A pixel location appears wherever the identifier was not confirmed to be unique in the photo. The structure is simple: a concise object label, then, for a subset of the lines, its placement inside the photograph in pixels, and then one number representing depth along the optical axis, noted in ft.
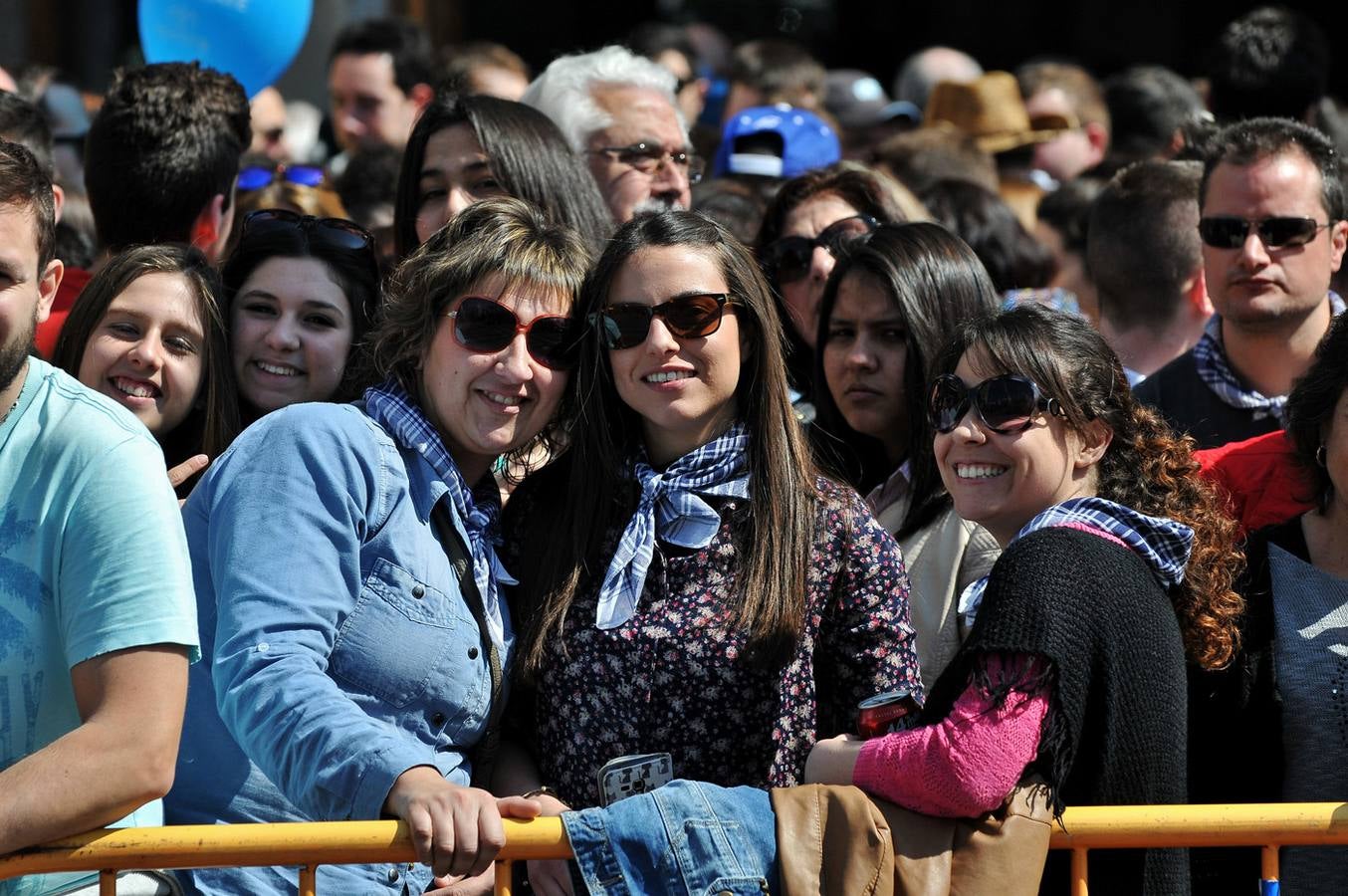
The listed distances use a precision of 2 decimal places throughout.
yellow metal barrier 16.81
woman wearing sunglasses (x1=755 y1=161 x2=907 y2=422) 29.84
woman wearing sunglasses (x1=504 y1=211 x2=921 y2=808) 19.90
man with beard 16.33
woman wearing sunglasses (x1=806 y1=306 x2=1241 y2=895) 17.38
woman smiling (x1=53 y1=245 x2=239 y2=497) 23.93
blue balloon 38.93
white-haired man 32.96
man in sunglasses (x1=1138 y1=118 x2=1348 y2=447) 28.40
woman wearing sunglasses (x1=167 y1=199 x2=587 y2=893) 17.40
